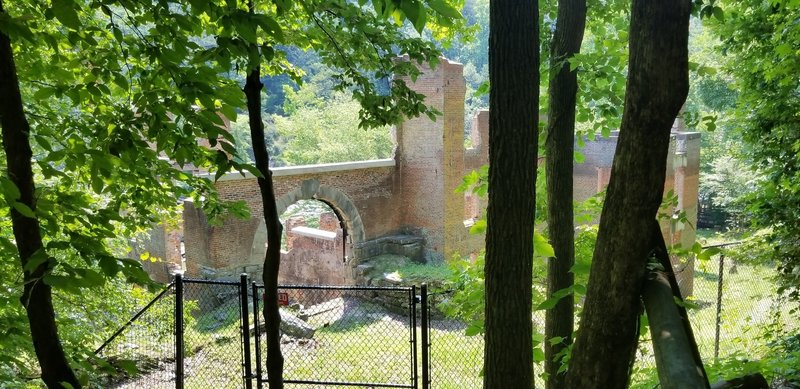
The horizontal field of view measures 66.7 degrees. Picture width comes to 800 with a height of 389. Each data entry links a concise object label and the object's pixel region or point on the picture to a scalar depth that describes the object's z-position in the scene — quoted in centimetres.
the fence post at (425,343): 577
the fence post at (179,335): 580
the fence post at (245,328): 509
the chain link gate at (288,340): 608
